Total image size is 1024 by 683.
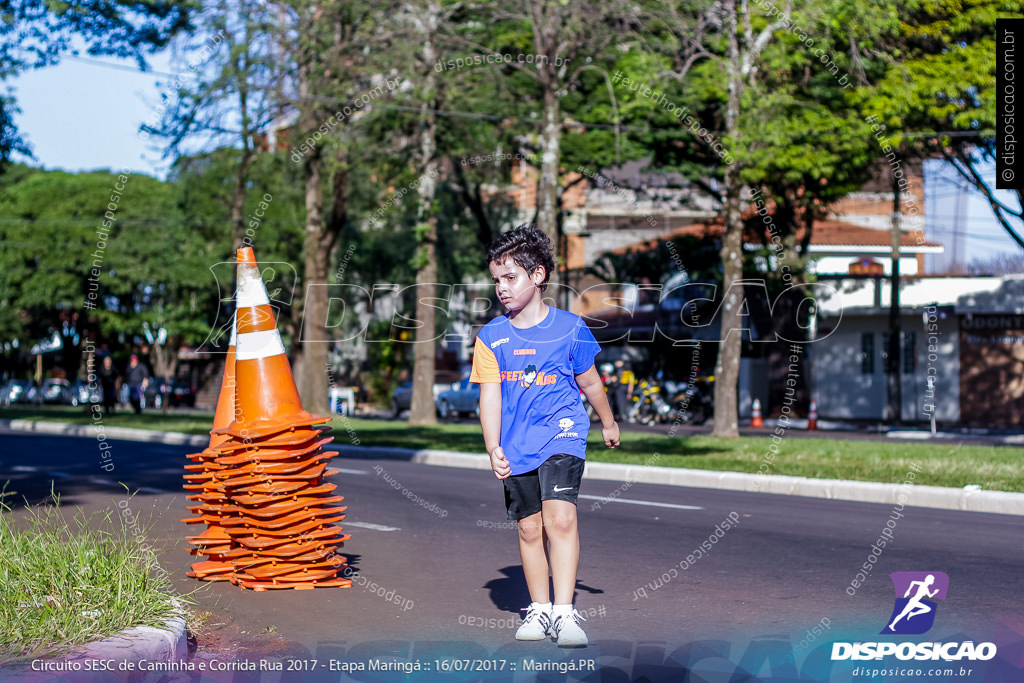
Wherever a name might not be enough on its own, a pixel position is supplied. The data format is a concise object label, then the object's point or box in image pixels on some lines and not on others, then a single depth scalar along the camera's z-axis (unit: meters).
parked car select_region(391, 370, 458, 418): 42.09
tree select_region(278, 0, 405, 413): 21.86
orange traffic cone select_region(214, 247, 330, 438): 7.40
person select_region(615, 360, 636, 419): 33.72
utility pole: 32.66
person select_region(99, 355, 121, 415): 30.93
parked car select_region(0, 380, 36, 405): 58.07
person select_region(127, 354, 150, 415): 33.28
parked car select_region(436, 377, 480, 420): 40.44
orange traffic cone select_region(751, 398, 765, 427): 30.45
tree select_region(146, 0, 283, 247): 20.38
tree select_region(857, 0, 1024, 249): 24.20
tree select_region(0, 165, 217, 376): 55.66
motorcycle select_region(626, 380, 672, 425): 32.91
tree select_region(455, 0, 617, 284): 20.38
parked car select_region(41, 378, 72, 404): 62.03
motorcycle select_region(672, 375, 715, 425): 32.84
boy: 5.42
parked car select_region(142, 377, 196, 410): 54.38
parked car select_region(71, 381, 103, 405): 39.87
